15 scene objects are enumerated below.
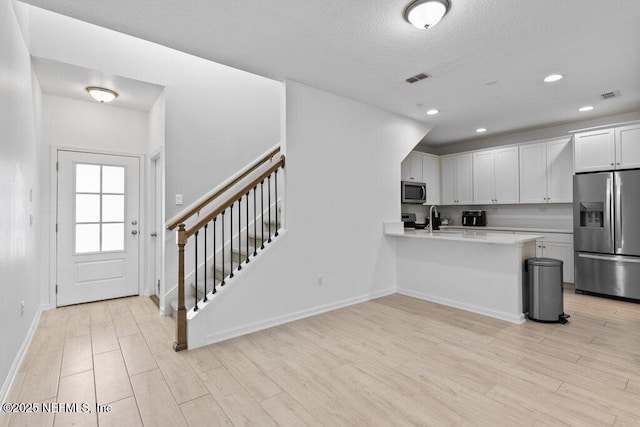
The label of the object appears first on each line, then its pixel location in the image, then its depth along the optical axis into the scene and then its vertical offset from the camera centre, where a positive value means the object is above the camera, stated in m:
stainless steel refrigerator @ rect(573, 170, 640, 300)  4.11 -0.23
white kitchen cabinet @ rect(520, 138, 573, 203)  5.02 +0.73
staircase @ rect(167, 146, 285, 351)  3.12 -0.14
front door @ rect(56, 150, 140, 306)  4.09 -0.13
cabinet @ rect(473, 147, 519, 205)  5.59 +0.74
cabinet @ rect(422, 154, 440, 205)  6.29 +0.81
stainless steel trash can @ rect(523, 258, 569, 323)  3.36 -0.82
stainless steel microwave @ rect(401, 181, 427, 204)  5.52 +0.44
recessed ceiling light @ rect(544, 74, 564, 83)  3.39 +1.52
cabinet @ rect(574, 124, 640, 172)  4.23 +0.94
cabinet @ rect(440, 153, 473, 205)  6.20 +0.75
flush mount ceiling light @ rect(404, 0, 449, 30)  2.16 +1.44
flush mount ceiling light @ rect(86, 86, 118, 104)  3.69 +1.48
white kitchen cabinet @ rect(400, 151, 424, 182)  5.88 +0.93
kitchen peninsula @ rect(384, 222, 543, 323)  3.49 -0.66
